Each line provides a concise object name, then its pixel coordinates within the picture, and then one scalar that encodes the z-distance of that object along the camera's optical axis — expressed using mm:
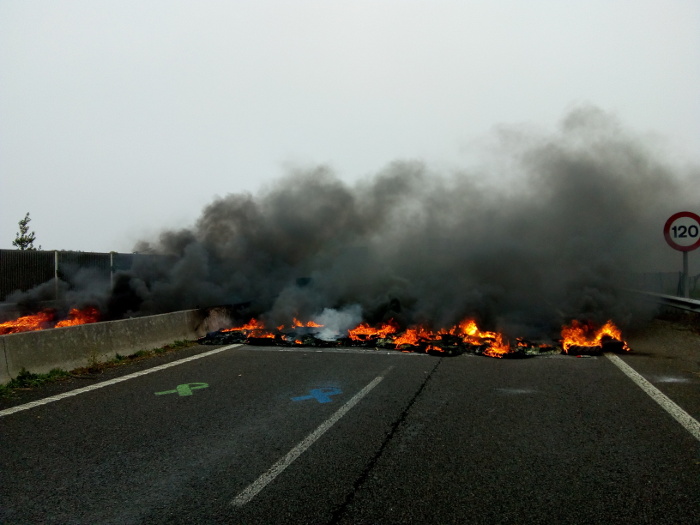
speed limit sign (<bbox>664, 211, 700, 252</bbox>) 10789
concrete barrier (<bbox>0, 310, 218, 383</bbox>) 7305
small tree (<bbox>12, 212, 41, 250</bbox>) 35625
